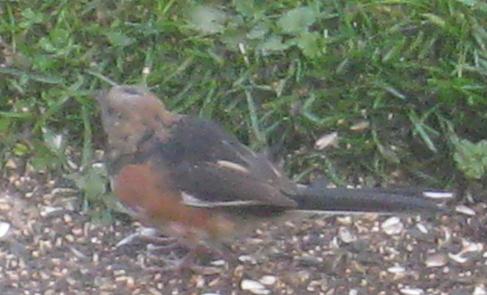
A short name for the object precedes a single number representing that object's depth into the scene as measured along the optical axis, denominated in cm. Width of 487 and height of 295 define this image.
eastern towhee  466
